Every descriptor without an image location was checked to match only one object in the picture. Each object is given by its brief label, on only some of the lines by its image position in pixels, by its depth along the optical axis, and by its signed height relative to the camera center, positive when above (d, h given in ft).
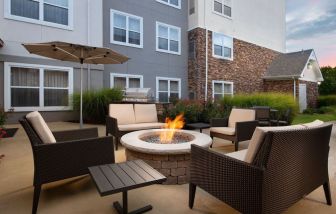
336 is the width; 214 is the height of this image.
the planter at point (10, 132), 20.58 -2.97
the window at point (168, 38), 40.75 +13.23
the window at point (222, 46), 45.03 +12.94
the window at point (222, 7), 45.50 +21.51
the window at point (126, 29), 35.50 +13.17
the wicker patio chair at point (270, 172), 5.79 -2.15
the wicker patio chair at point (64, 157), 7.83 -2.15
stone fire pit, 9.86 -2.54
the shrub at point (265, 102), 30.22 +0.39
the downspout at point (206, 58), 42.93 +9.51
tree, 65.17 +5.94
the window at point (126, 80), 35.77 +4.22
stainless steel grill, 28.96 +1.31
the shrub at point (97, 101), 28.14 +0.42
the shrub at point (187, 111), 26.61 -0.86
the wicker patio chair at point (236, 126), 15.35 -1.74
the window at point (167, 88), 41.06 +3.19
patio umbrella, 16.12 +4.51
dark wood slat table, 6.16 -2.40
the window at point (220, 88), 45.24 +3.55
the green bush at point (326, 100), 56.39 +1.26
